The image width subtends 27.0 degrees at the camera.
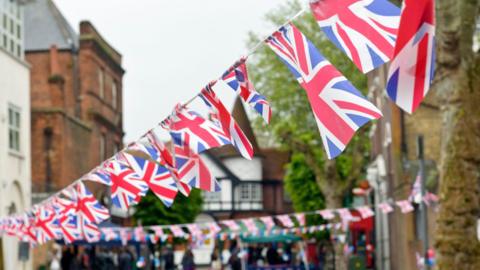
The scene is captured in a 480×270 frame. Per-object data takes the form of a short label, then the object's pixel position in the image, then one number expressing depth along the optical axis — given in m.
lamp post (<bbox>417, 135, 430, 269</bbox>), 17.06
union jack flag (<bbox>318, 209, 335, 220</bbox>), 25.29
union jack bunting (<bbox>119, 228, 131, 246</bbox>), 28.20
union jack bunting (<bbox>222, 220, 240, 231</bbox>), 28.31
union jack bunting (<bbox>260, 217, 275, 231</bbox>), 26.16
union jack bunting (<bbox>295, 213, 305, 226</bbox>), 27.15
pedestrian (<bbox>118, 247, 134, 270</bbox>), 37.12
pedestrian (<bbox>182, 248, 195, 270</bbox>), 34.58
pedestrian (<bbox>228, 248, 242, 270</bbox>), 35.59
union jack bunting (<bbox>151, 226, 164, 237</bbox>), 27.13
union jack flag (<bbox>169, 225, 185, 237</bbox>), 28.55
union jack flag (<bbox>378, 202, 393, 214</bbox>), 25.88
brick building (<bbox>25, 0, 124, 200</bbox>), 49.28
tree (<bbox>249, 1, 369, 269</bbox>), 46.88
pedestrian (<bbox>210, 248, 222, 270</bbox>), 43.08
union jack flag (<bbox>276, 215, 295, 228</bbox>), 25.97
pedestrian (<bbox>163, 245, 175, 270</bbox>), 38.08
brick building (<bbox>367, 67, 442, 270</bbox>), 28.39
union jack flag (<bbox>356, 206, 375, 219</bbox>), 25.58
